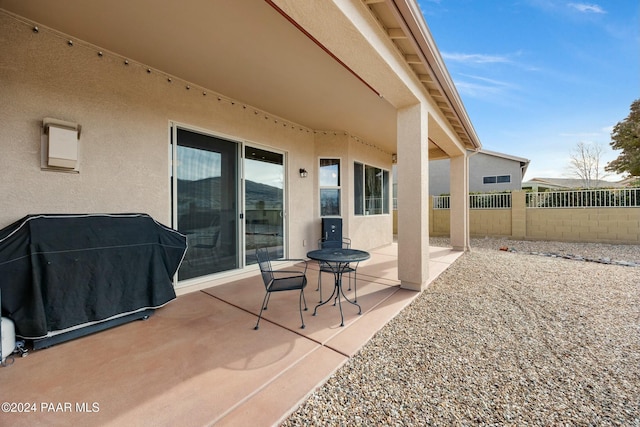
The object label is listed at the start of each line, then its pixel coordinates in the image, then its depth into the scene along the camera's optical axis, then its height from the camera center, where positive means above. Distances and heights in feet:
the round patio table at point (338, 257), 9.06 -1.63
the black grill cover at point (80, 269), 6.96 -1.68
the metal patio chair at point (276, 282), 8.46 -2.44
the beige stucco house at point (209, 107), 7.97 +5.34
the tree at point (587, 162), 61.82 +13.05
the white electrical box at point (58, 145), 8.38 +2.51
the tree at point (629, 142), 40.19 +12.06
